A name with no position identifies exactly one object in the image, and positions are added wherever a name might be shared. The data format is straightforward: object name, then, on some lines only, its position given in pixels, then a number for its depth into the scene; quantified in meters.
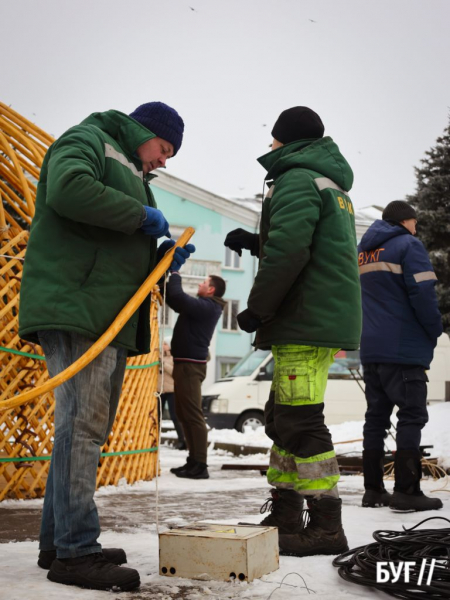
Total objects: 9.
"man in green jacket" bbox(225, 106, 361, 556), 2.96
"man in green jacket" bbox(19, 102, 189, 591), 2.42
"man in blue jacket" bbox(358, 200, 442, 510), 4.38
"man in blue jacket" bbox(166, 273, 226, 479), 6.23
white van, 11.87
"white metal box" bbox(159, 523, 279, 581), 2.42
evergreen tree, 16.53
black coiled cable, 2.17
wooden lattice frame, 4.40
